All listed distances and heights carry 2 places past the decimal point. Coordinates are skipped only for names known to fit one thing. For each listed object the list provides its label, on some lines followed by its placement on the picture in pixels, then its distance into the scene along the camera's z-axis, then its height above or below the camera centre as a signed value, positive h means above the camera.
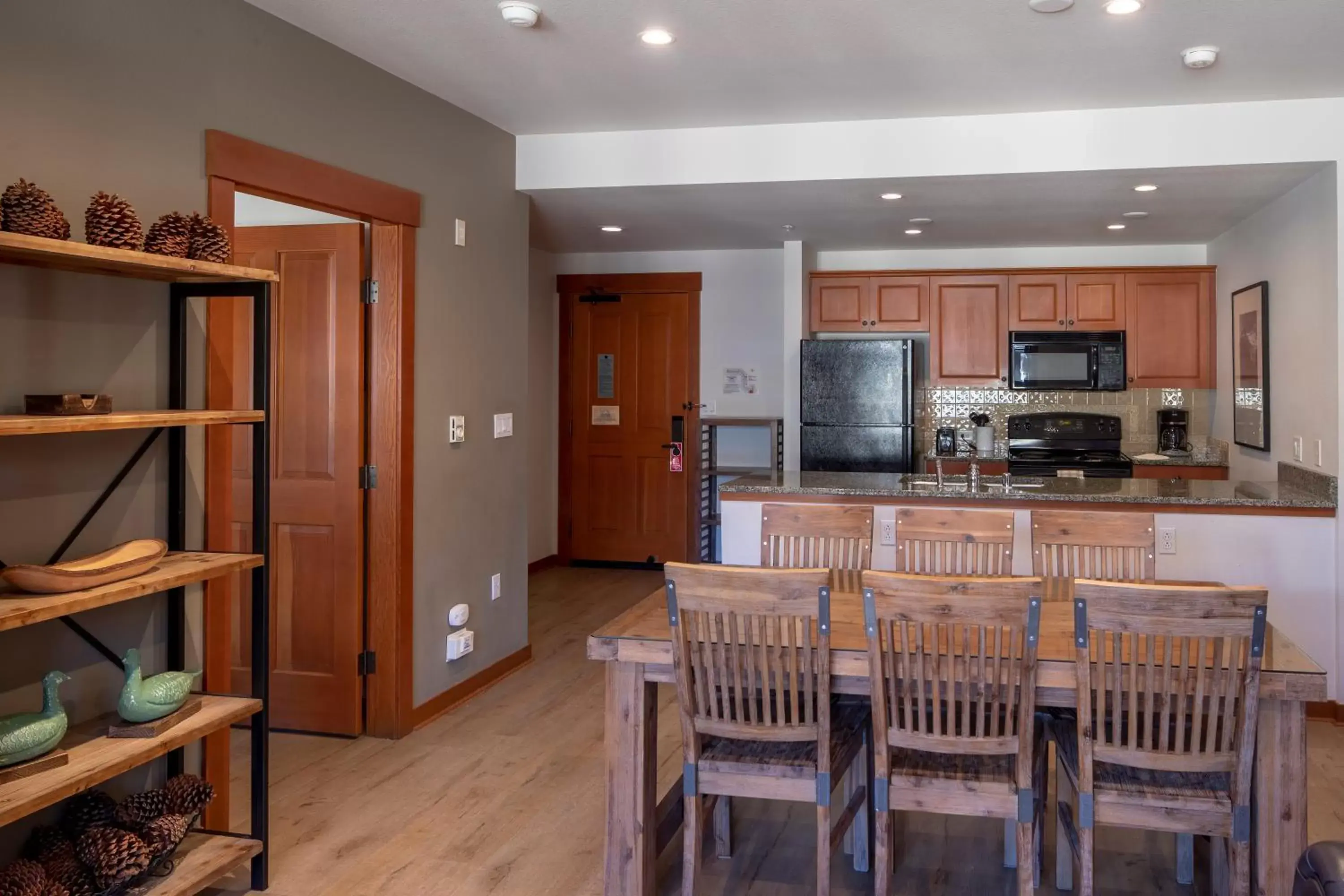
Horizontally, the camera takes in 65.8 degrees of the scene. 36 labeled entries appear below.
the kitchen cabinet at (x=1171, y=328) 6.37 +0.76
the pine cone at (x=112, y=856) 2.29 -0.89
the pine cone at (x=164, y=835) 2.42 -0.89
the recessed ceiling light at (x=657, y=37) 3.37 +1.37
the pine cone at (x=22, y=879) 2.12 -0.87
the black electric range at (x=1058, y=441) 6.54 +0.07
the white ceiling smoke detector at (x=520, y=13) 3.14 +1.35
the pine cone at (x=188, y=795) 2.58 -0.85
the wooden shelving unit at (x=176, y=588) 2.08 -0.29
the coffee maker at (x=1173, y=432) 6.49 +0.12
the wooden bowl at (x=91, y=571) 2.13 -0.24
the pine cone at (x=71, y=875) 2.28 -0.92
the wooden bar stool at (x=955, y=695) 2.28 -0.56
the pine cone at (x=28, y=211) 2.04 +0.49
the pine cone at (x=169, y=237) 2.40 +0.51
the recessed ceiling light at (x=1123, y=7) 3.07 +1.33
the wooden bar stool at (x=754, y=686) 2.38 -0.56
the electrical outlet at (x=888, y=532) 4.48 -0.34
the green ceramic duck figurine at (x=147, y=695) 2.41 -0.56
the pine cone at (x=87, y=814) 2.45 -0.85
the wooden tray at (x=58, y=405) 2.21 +0.11
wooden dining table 2.32 -0.64
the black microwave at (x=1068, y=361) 6.47 +0.57
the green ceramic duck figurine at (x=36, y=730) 2.11 -0.57
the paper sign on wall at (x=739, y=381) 7.29 +0.51
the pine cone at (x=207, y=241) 2.51 +0.53
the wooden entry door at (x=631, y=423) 7.41 +0.22
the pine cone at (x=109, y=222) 2.27 +0.52
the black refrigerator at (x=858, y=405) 6.32 +0.29
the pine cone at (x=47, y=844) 2.36 -0.89
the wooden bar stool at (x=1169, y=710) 2.20 -0.58
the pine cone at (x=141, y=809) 2.48 -0.85
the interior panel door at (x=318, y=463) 3.93 -0.03
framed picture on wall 5.18 +0.44
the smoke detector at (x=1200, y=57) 3.49 +1.34
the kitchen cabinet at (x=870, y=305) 6.69 +0.96
